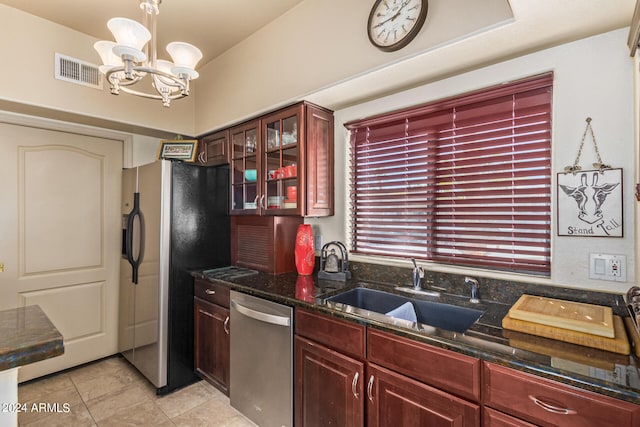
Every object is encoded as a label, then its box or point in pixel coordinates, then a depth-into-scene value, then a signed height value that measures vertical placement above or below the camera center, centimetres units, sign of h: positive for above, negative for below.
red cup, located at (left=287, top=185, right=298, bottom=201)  214 +15
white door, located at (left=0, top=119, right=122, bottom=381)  246 -18
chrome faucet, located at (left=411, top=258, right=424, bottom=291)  183 -38
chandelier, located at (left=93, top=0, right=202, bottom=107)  130 +73
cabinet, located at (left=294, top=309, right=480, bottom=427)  117 -76
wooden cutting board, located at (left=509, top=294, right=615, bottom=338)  107 -39
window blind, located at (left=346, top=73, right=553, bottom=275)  154 +20
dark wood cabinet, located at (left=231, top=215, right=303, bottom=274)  238 -24
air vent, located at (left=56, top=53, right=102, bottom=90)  227 +107
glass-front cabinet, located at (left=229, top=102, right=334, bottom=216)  211 +37
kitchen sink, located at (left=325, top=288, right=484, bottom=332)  156 -53
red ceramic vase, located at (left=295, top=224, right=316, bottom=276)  231 -29
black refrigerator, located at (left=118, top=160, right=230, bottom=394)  236 -33
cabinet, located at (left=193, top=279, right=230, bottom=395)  221 -91
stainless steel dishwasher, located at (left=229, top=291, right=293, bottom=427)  174 -90
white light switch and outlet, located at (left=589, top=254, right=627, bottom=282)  132 -23
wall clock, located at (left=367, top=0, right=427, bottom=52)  150 +98
